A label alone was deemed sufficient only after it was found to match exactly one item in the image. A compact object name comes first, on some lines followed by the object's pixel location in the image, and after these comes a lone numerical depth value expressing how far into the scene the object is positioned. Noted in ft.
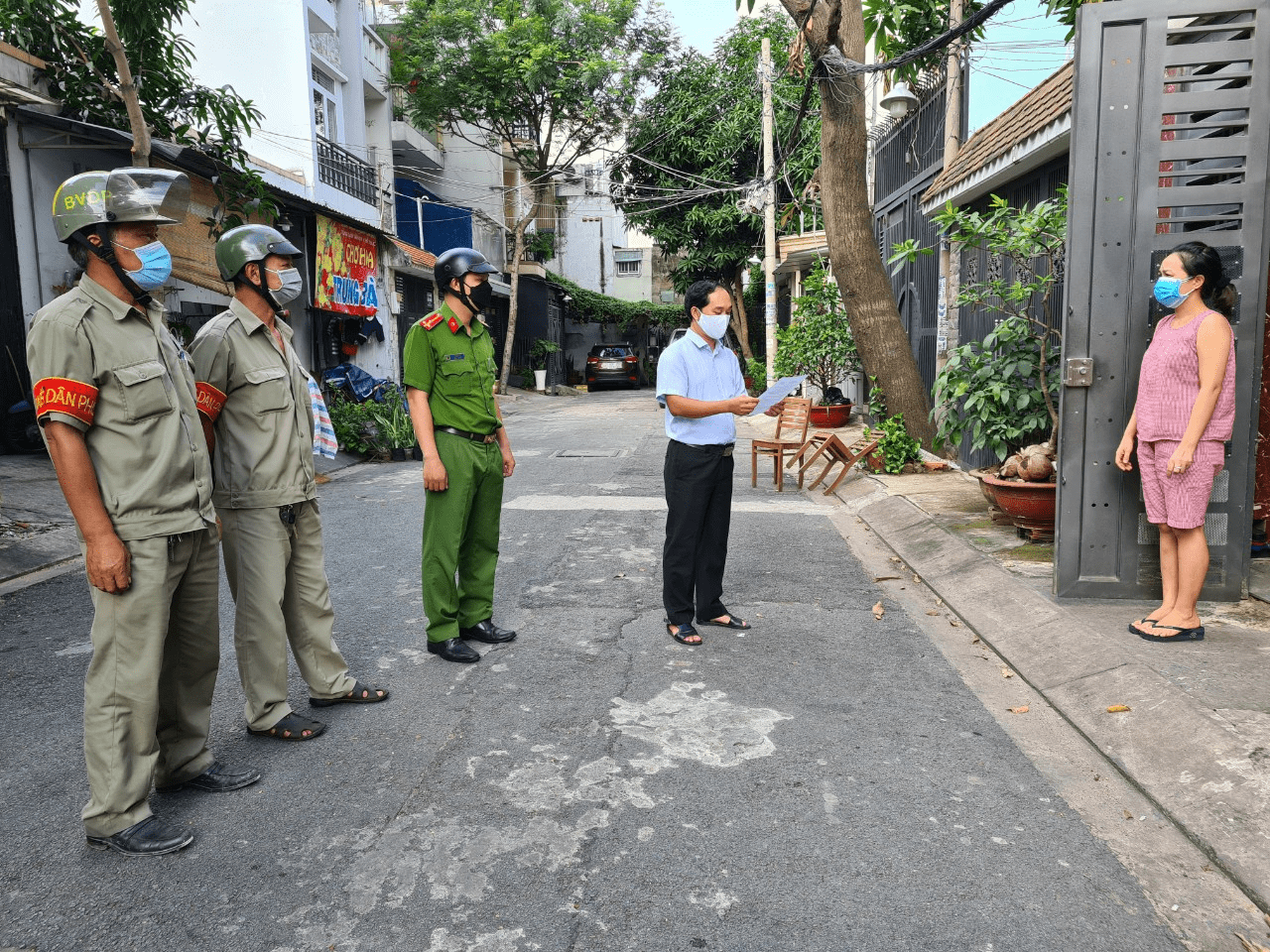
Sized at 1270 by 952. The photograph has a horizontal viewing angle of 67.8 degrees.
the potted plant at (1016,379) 21.24
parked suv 109.81
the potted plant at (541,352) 107.86
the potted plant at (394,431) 42.98
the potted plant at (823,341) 49.83
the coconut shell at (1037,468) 20.86
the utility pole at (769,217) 59.00
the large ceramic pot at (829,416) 50.55
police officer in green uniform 14.57
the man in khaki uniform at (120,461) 8.91
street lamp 40.32
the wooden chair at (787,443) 32.78
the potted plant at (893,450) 33.94
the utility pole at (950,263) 36.70
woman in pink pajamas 14.24
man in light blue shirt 15.60
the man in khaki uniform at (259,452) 11.46
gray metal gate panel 15.51
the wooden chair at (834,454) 31.71
